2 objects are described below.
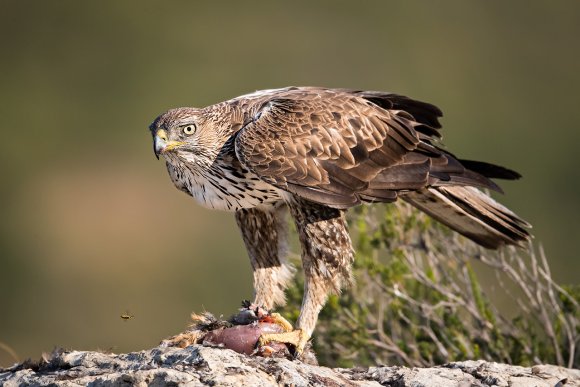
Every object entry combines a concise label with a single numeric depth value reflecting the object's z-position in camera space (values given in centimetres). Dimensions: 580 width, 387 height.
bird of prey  1523
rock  1227
